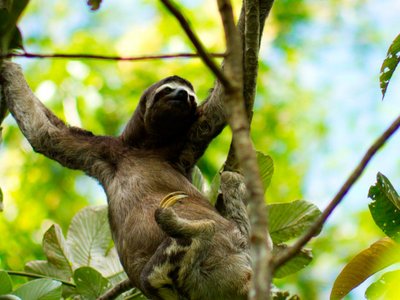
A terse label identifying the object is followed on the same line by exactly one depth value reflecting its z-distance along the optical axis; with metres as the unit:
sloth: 11.57
